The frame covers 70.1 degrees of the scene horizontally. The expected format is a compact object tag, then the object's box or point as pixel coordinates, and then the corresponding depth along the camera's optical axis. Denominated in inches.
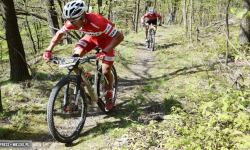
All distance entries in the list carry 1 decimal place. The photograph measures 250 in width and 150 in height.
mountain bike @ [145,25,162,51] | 451.8
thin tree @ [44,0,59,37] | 350.5
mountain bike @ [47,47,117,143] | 127.3
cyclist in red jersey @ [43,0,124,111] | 135.3
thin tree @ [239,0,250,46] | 332.9
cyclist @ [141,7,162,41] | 461.5
